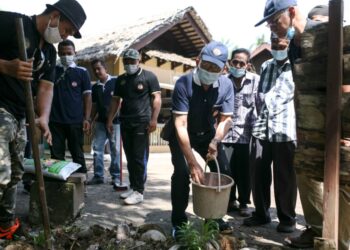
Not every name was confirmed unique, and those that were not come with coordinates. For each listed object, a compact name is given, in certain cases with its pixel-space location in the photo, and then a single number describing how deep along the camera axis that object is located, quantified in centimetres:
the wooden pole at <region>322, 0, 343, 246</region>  192
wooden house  1115
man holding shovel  302
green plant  318
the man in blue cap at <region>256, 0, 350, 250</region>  272
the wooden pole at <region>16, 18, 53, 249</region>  301
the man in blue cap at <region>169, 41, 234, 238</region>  354
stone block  396
